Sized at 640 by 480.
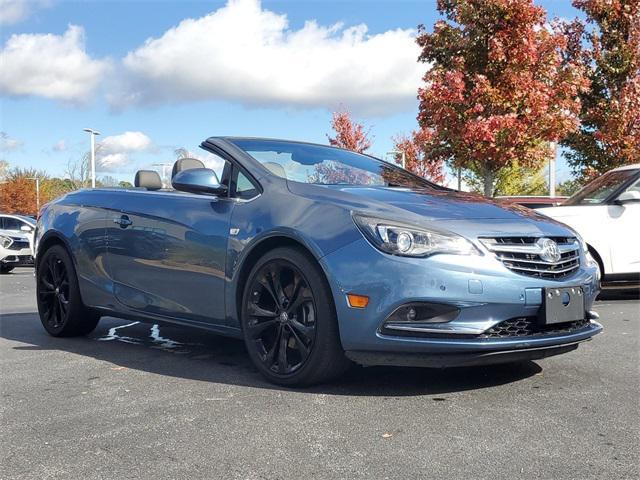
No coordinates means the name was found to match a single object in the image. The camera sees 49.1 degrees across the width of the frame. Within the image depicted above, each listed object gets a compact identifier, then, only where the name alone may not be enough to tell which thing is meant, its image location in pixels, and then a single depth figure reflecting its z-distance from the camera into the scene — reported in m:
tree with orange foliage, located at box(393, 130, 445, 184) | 33.94
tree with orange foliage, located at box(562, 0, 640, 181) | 13.99
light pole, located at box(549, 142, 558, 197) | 22.55
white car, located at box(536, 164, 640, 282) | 8.02
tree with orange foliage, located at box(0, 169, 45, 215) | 56.28
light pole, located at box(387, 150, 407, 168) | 33.99
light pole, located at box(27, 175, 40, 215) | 57.48
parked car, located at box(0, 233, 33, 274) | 17.39
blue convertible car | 3.53
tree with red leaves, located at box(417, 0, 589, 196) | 13.32
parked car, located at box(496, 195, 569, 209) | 12.09
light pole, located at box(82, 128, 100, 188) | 38.69
